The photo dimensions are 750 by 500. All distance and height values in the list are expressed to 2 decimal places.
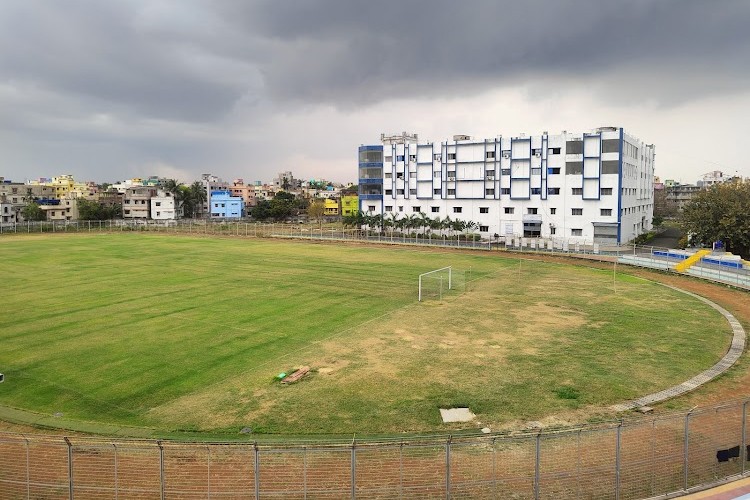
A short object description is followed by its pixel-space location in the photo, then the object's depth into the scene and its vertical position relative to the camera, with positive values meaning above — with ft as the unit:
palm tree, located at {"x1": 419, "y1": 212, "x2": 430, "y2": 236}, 254.22 -4.43
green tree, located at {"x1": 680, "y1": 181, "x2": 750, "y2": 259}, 160.45 -0.80
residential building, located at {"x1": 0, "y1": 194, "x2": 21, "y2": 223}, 341.21 -0.93
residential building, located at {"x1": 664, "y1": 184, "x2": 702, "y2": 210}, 543.96 +22.72
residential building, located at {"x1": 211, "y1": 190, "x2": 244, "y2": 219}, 452.76 +4.17
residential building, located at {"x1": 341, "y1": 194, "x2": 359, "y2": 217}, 446.15 +8.07
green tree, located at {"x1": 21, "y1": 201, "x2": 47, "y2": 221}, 349.04 -0.89
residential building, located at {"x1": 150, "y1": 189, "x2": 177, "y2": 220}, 406.21 +4.16
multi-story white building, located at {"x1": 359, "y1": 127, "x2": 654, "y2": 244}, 215.72 +14.36
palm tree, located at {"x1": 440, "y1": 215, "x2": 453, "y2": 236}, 251.39 -5.06
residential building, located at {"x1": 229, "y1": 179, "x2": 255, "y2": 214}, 506.48 +19.53
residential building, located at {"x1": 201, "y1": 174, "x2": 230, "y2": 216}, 502.38 +23.33
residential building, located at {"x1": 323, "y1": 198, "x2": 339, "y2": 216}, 477.69 +4.88
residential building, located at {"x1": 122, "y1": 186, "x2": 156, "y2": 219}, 402.93 +5.59
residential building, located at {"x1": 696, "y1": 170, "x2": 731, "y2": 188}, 617.99 +41.29
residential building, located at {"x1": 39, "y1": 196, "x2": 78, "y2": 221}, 383.65 +0.60
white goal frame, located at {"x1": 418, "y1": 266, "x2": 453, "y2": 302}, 112.73 -16.79
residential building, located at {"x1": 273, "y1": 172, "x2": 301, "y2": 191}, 558.32 +29.47
